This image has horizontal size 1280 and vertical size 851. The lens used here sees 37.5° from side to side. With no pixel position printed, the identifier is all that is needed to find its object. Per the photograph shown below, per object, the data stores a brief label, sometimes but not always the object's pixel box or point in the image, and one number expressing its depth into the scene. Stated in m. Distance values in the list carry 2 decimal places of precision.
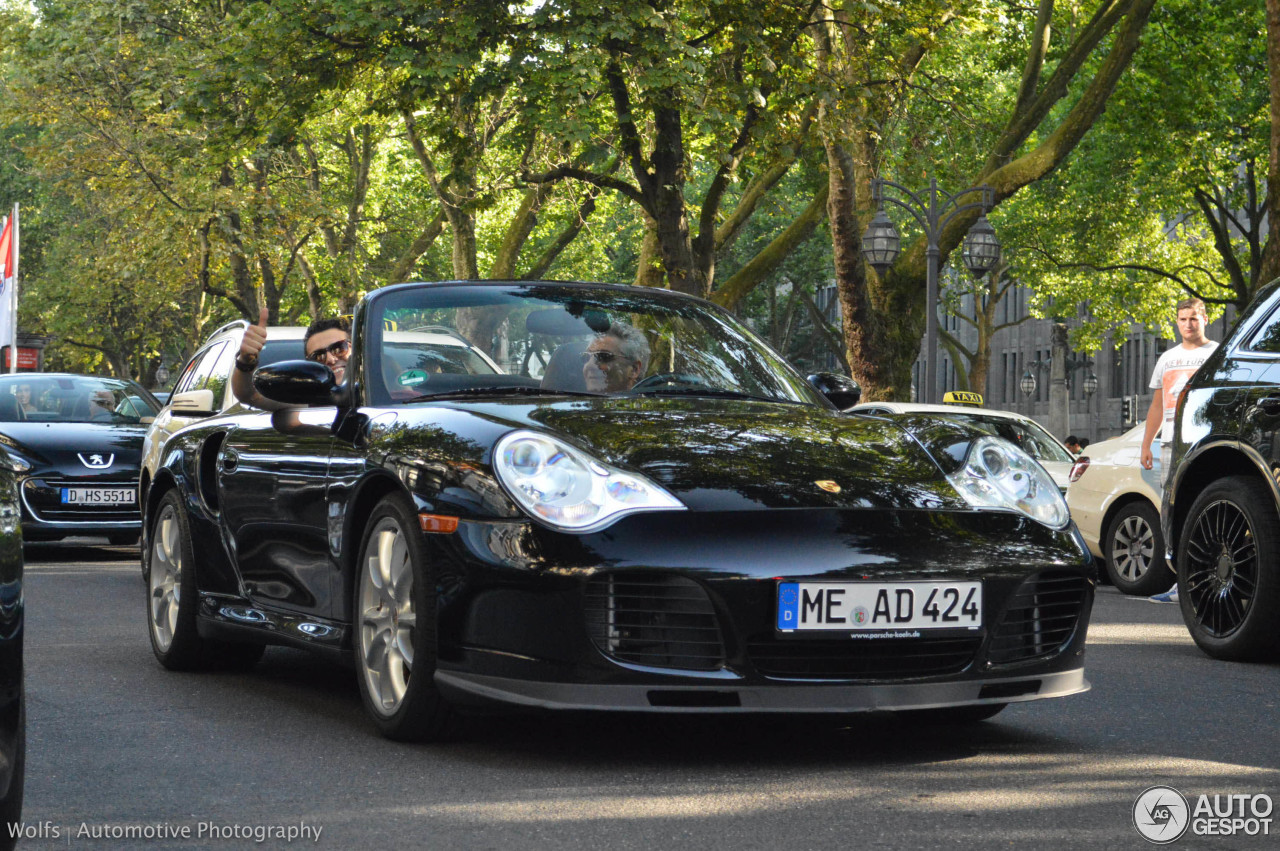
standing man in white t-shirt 12.11
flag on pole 26.02
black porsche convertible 4.85
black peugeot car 14.82
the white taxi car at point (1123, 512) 13.01
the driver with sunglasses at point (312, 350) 7.41
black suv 7.84
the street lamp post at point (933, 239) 24.64
